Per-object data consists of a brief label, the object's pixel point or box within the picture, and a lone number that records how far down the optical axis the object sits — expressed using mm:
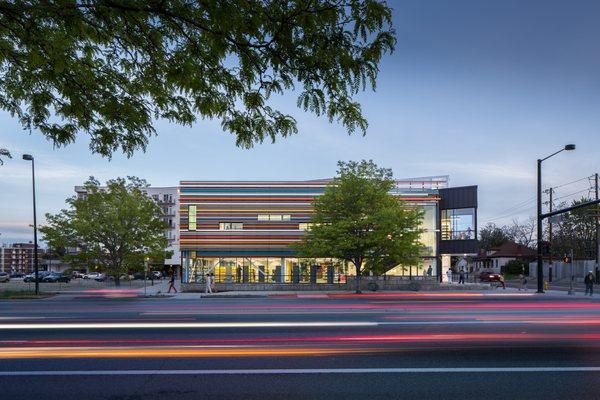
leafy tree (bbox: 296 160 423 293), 37688
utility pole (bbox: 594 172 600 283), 62419
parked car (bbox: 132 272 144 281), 80662
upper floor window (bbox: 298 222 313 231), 47375
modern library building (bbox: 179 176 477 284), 46781
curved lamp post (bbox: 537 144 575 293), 37709
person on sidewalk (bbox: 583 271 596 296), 35531
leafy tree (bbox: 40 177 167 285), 43469
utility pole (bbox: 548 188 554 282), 64669
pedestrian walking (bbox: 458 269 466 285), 46462
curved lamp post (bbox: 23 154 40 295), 37219
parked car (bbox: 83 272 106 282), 74238
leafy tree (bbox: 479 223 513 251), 127625
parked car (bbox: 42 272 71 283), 66000
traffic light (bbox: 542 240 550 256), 37406
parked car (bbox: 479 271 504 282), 59862
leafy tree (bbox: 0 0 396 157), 5949
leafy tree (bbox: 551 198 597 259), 78562
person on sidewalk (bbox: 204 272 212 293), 36594
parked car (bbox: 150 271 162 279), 87225
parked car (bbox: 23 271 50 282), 67469
